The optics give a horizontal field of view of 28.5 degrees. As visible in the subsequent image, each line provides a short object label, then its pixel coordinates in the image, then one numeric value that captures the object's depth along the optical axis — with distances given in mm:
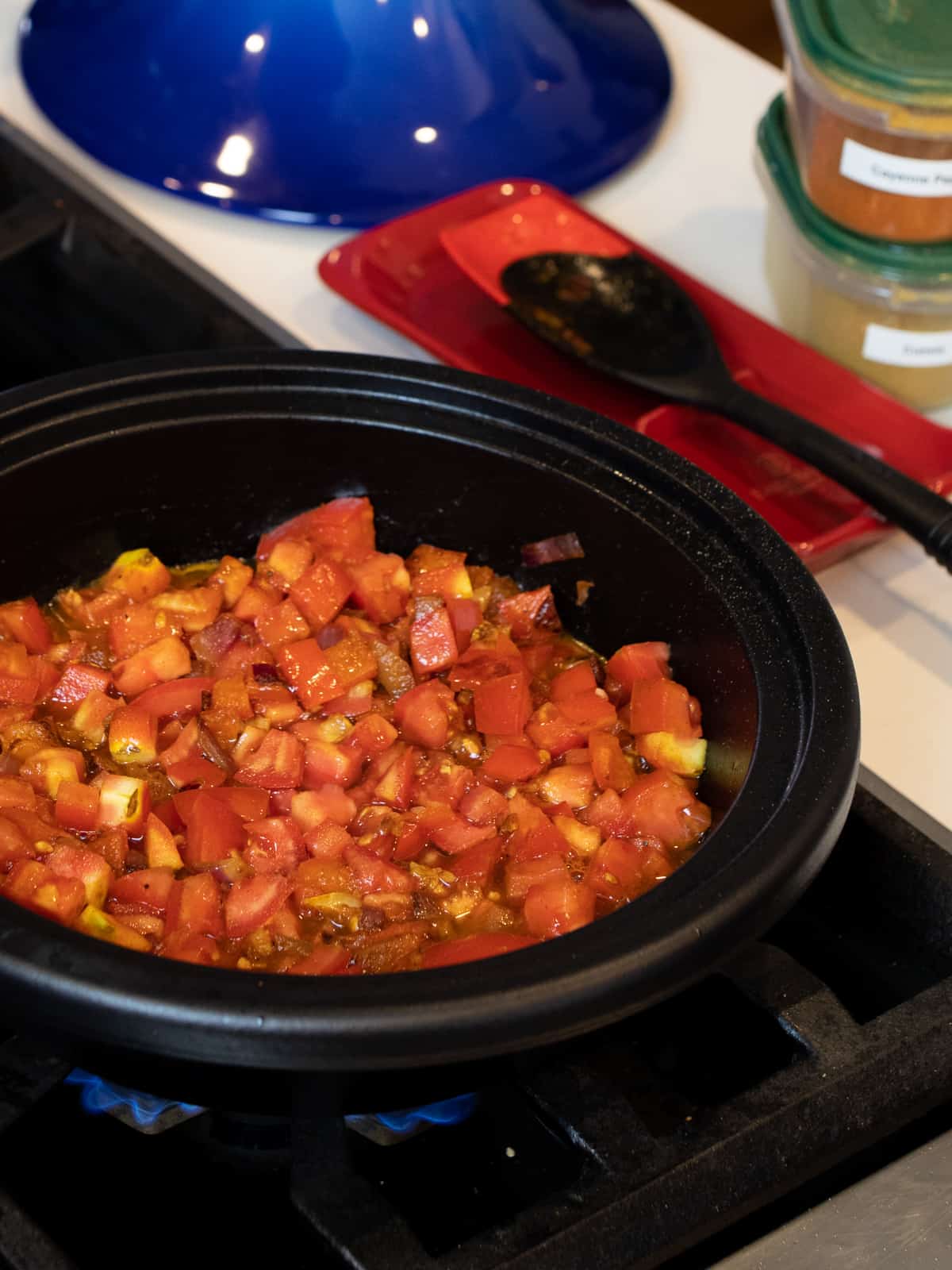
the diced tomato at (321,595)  546
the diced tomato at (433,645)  542
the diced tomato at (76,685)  523
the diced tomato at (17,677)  519
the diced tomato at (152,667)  528
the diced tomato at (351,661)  534
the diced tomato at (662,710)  517
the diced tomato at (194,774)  506
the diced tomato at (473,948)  451
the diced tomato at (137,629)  536
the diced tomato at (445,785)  505
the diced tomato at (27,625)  530
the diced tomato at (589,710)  524
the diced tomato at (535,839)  487
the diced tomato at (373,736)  516
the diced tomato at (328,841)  486
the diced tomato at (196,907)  465
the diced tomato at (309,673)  531
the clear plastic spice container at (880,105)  584
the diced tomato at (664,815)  493
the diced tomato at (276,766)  505
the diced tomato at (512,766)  510
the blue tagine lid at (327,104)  708
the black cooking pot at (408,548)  379
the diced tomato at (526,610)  560
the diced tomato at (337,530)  563
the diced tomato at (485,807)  500
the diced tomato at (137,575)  553
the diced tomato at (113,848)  478
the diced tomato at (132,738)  511
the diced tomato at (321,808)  494
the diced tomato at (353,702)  531
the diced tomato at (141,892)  470
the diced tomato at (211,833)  481
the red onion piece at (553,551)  552
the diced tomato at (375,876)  479
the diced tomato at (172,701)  522
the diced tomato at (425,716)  520
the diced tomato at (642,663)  534
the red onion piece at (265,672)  535
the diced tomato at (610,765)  506
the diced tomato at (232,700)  522
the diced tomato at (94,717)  517
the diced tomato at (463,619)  550
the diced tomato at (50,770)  496
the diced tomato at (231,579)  553
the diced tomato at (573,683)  534
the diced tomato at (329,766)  506
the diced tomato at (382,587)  554
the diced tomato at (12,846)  465
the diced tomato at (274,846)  480
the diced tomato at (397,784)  504
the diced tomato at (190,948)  456
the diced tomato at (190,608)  544
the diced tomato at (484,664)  535
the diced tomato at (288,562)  553
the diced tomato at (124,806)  489
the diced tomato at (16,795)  482
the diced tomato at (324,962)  449
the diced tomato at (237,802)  491
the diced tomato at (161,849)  482
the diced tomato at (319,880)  475
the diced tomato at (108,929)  451
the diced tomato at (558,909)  466
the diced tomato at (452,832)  495
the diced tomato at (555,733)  519
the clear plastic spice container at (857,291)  622
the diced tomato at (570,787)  505
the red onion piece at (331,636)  542
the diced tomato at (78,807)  487
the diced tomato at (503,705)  521
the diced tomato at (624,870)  480
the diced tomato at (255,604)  547
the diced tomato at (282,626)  542
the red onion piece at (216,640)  539
